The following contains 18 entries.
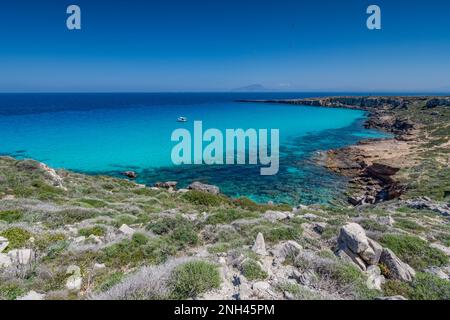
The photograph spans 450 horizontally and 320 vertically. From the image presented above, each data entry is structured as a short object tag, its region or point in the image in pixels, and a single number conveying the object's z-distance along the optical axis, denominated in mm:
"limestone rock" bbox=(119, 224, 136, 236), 8805
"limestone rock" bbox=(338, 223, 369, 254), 6877
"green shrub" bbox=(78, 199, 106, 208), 13733
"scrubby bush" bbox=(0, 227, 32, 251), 7338
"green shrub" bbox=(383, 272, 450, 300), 5701
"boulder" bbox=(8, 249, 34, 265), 6391
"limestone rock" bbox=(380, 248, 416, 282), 6289
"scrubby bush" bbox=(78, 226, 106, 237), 8848
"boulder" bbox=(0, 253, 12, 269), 6159
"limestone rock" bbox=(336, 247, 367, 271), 6660
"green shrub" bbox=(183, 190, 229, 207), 17955
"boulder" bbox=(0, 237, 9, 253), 7009
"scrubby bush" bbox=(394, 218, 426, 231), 11169
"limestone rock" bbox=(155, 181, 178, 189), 28016
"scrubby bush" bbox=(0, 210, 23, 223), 9753
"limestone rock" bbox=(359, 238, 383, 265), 6789
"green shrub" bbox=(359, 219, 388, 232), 9988
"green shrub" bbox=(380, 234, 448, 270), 7699
